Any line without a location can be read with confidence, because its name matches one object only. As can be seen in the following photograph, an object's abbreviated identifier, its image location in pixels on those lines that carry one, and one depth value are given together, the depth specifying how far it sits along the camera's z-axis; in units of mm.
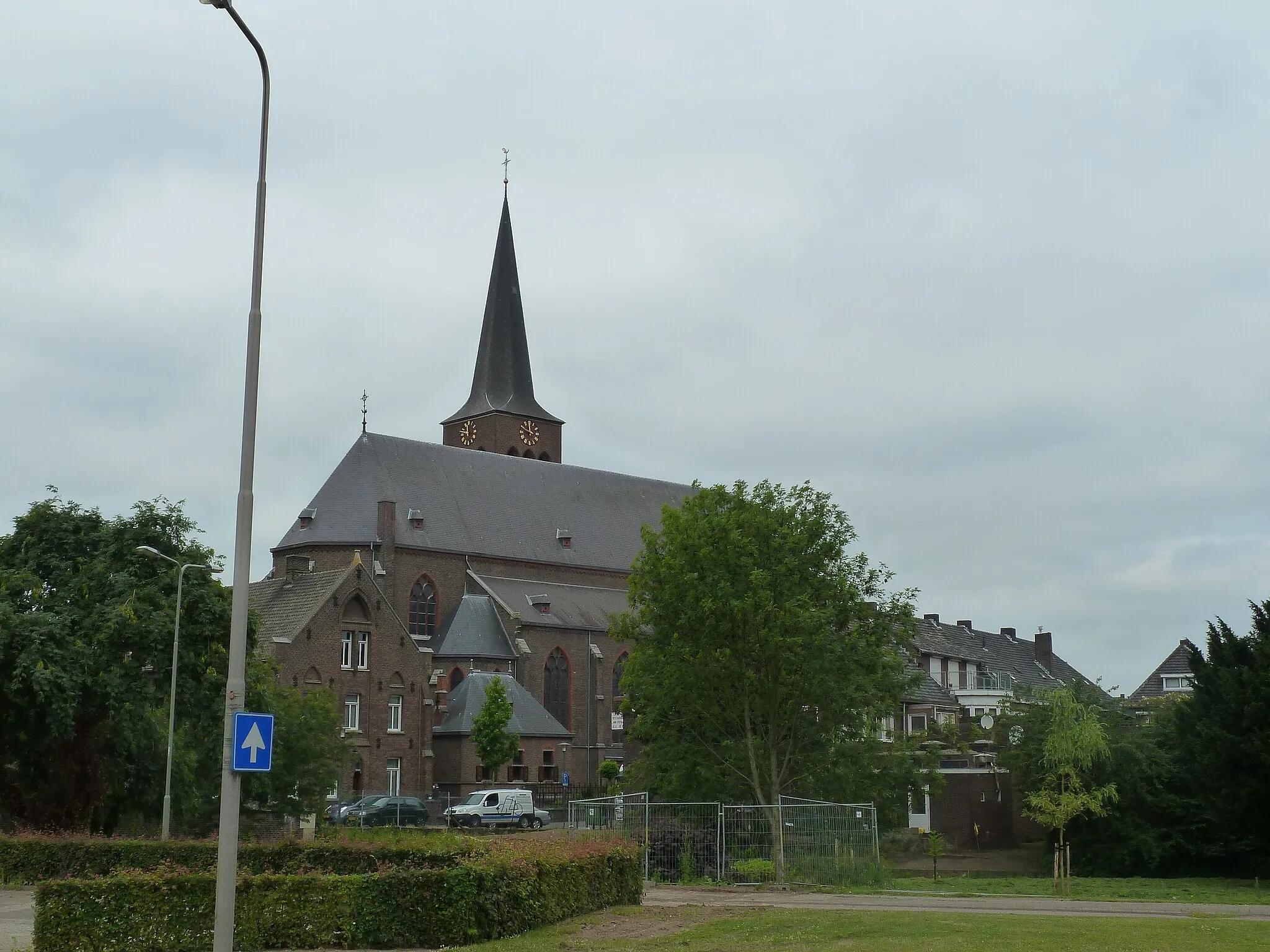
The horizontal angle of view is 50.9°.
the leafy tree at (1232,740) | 35375
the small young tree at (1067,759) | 32594
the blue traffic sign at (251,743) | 13016
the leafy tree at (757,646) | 32750
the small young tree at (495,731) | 57594
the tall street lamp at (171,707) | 31531
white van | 48812
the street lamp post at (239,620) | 12703
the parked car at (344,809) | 46312
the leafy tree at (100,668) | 29906
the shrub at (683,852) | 28438
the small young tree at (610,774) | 63469
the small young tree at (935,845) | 36531
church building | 59031
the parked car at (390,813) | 46188
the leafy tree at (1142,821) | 41219
